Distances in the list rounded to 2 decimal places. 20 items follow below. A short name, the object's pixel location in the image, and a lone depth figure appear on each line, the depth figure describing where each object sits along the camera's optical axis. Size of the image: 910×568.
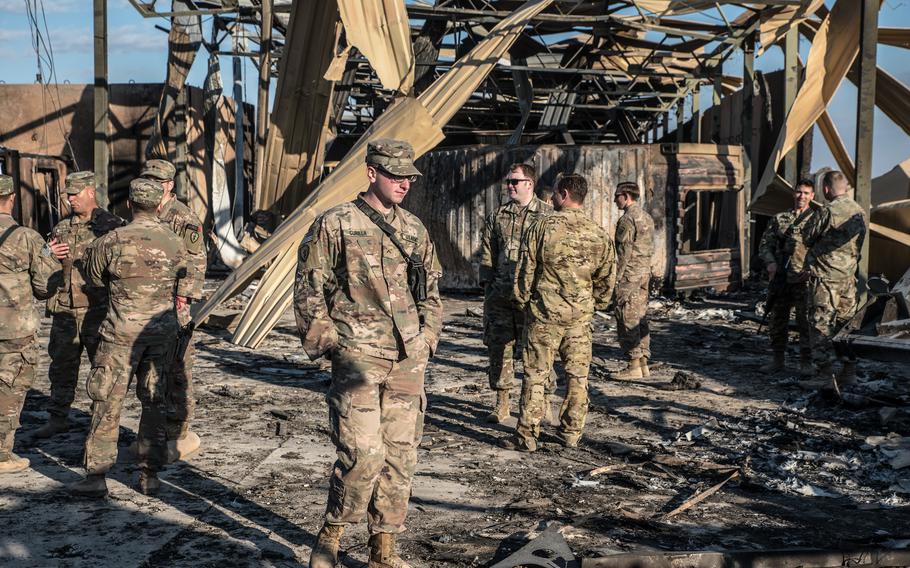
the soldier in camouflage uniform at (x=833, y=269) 7.96
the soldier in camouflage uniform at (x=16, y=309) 5.57
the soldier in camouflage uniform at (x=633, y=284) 8.70
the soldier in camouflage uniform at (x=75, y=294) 6.08
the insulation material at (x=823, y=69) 10.24
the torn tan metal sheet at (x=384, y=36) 9.13
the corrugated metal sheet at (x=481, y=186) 14.80
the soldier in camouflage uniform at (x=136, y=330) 4.98
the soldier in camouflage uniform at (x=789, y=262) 8.72
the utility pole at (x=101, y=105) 10.09
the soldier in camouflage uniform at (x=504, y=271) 6.84
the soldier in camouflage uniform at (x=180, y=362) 5.94
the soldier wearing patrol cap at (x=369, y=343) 3.89
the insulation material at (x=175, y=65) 14.87
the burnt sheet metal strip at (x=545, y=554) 3.99
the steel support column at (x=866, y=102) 9.09
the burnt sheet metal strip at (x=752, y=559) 3.88
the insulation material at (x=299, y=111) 10.05
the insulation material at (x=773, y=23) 13.55
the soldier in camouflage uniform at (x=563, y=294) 6.06
